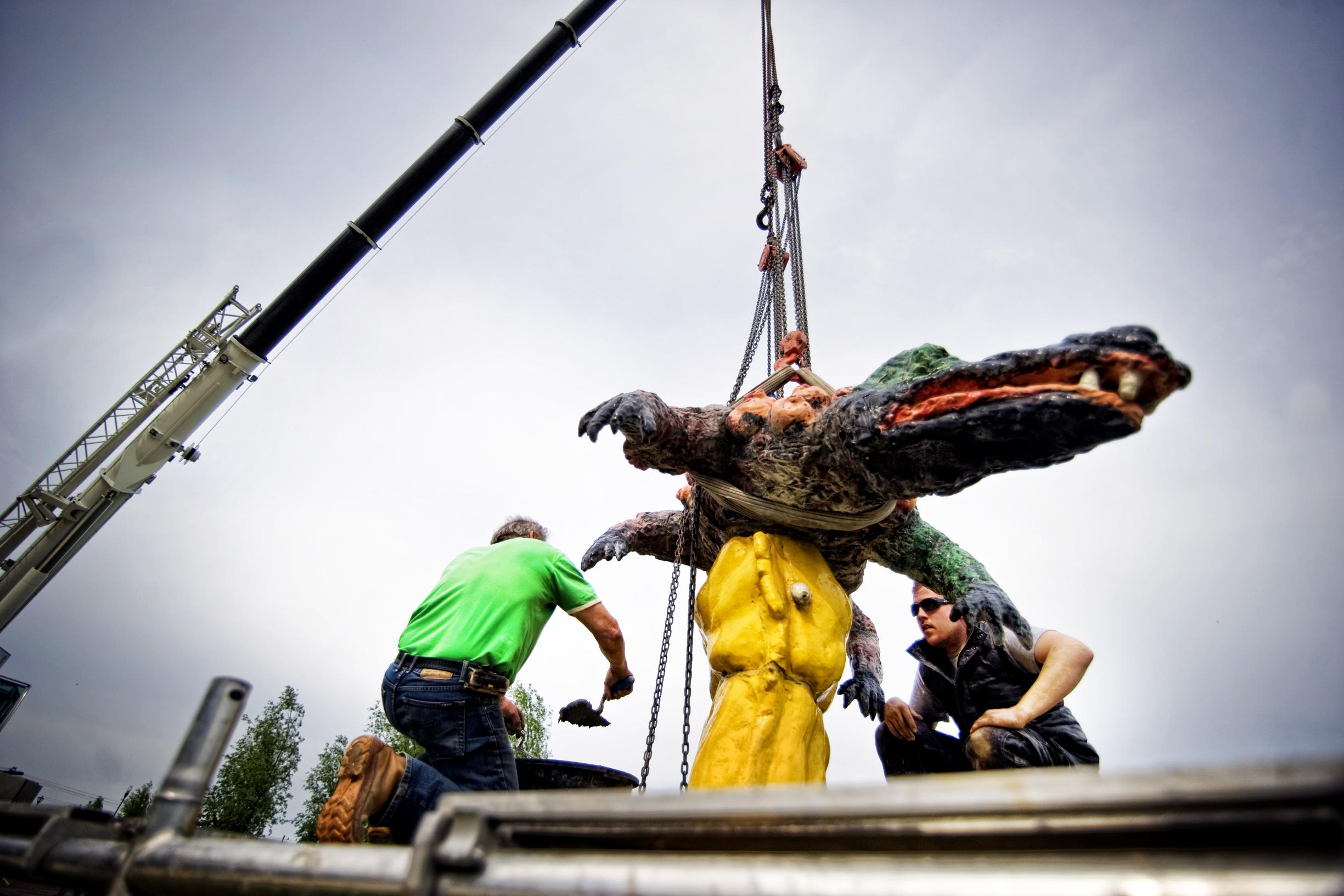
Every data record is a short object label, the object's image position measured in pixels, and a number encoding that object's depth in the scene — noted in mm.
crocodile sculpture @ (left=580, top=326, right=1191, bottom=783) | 1861
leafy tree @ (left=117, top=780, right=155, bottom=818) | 22828
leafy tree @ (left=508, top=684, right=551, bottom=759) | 14750
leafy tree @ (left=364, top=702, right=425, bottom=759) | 15062
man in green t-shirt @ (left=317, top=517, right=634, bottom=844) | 2023
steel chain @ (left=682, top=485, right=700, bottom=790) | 2727
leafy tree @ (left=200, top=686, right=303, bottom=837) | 15859
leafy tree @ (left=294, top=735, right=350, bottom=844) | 16016
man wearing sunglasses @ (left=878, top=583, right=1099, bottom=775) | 2277
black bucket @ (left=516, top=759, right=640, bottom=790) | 2779
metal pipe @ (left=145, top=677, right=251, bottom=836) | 1283
